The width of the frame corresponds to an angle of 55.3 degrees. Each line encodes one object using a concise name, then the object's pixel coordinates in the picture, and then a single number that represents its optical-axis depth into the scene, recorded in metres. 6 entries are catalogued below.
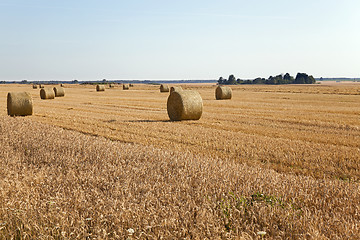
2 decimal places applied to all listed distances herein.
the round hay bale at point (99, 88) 54.99
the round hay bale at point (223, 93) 32.42
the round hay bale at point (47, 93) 34.41
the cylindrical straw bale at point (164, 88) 50.38
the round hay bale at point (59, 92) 39.00
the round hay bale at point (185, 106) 16.55
